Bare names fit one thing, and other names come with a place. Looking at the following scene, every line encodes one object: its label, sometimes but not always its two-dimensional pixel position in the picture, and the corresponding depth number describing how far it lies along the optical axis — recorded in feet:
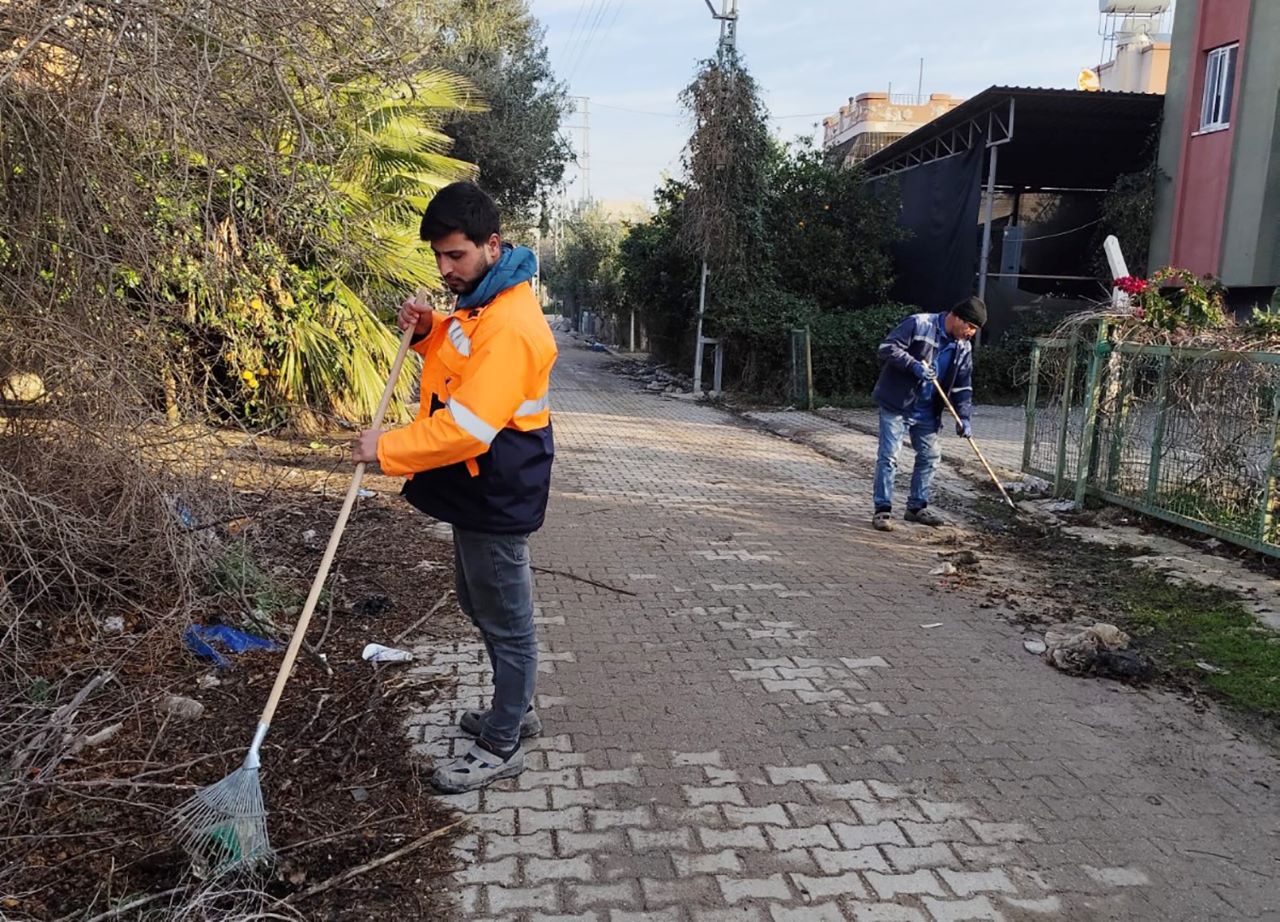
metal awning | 54.60
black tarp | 57.57
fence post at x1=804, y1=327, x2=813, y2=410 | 50.75
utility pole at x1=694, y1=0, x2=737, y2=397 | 54.70
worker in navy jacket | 23.66
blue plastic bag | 13.52
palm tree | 29.96
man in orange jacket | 9.52
